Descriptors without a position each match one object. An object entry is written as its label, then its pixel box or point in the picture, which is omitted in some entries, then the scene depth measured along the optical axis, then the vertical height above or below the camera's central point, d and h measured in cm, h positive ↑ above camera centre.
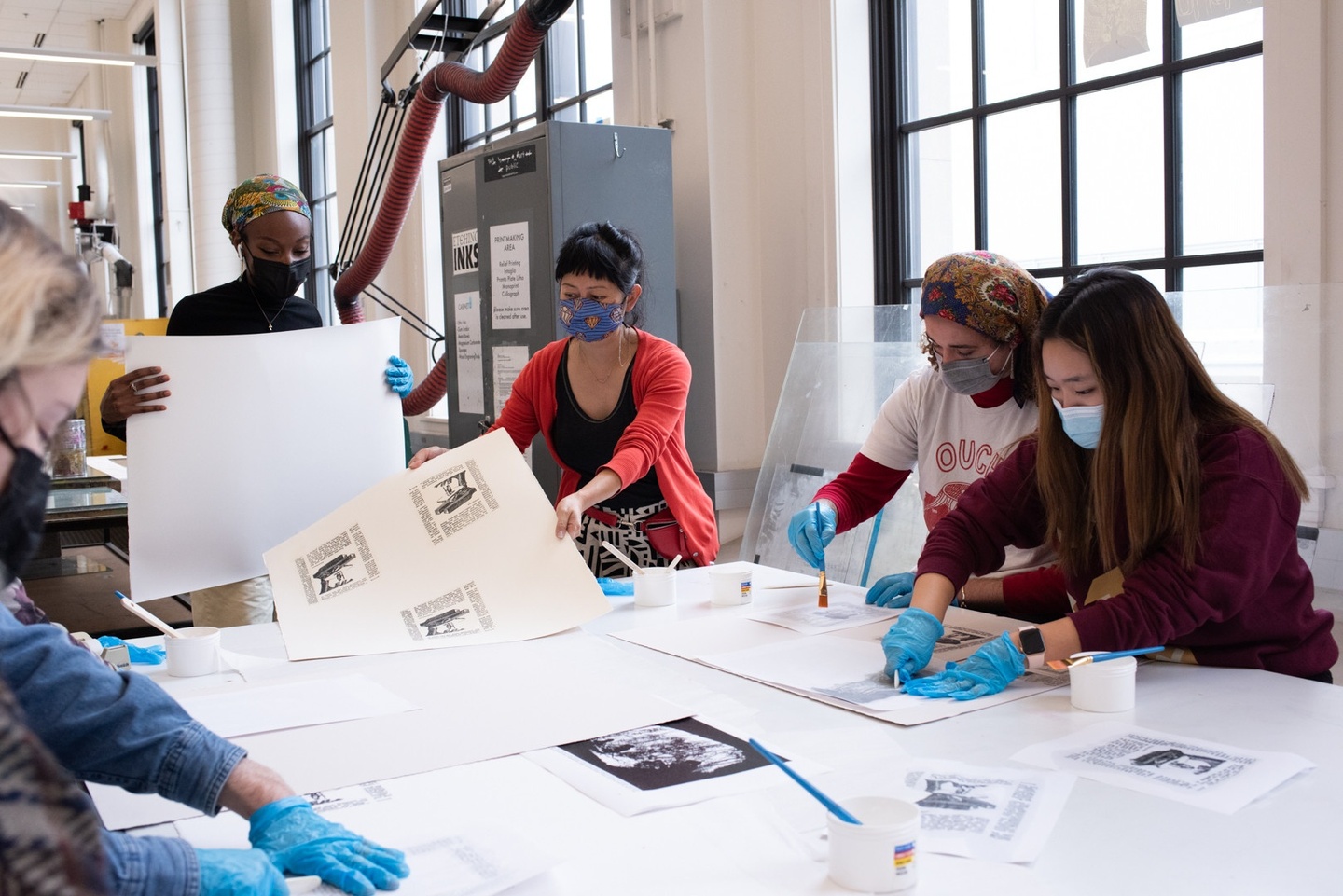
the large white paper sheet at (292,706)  141 -42
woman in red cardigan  245 -6
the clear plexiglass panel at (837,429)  289 -15
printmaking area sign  368 +35
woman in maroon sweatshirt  151 -21
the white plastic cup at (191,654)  167 -39
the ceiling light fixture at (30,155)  924 +205
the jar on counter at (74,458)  426 -24
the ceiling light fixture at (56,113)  726 +186
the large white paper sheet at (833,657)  144 -42
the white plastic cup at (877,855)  92 -40
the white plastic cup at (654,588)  203 -38
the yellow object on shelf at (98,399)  562 -3
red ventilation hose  365 +104
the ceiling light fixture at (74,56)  632 +196
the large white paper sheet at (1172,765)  113 -43
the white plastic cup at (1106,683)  139 -40
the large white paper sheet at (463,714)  124 -42
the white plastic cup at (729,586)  204 -38
